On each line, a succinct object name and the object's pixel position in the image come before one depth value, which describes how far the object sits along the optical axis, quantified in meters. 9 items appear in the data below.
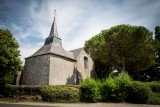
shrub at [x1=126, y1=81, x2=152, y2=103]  10.03
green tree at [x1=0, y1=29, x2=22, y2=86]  14.99
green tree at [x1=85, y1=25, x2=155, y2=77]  16.89
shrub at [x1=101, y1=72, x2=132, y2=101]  10.74
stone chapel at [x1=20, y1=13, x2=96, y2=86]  16.63
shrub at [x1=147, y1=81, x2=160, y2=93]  10.97
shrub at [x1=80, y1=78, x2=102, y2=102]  10.89
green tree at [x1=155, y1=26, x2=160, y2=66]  23.57
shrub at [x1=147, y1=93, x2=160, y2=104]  10.14
